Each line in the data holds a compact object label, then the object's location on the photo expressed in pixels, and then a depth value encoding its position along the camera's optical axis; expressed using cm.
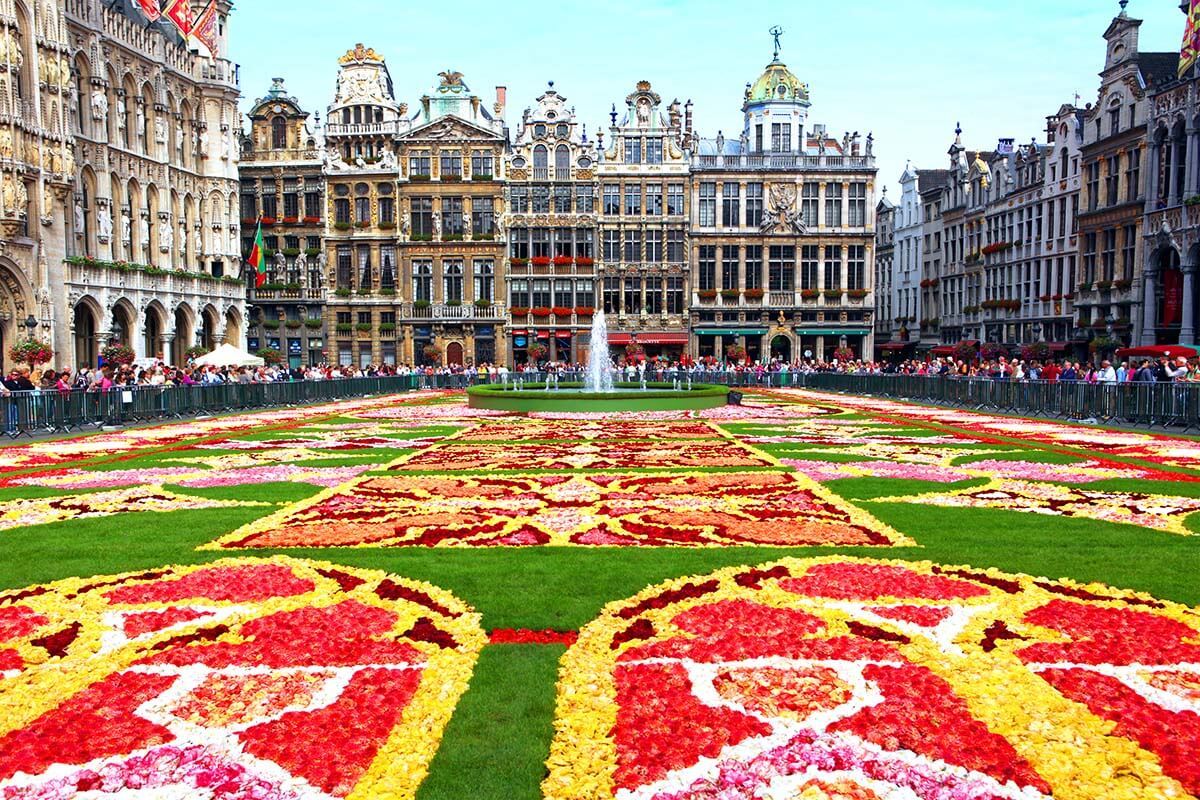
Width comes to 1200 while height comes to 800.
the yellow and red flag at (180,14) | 3875
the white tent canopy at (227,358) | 3344
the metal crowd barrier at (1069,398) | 1995
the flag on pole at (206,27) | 4109
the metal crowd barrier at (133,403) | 2038
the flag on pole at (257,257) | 4497
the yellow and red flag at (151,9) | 3719
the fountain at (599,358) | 3418
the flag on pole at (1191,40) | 3359
